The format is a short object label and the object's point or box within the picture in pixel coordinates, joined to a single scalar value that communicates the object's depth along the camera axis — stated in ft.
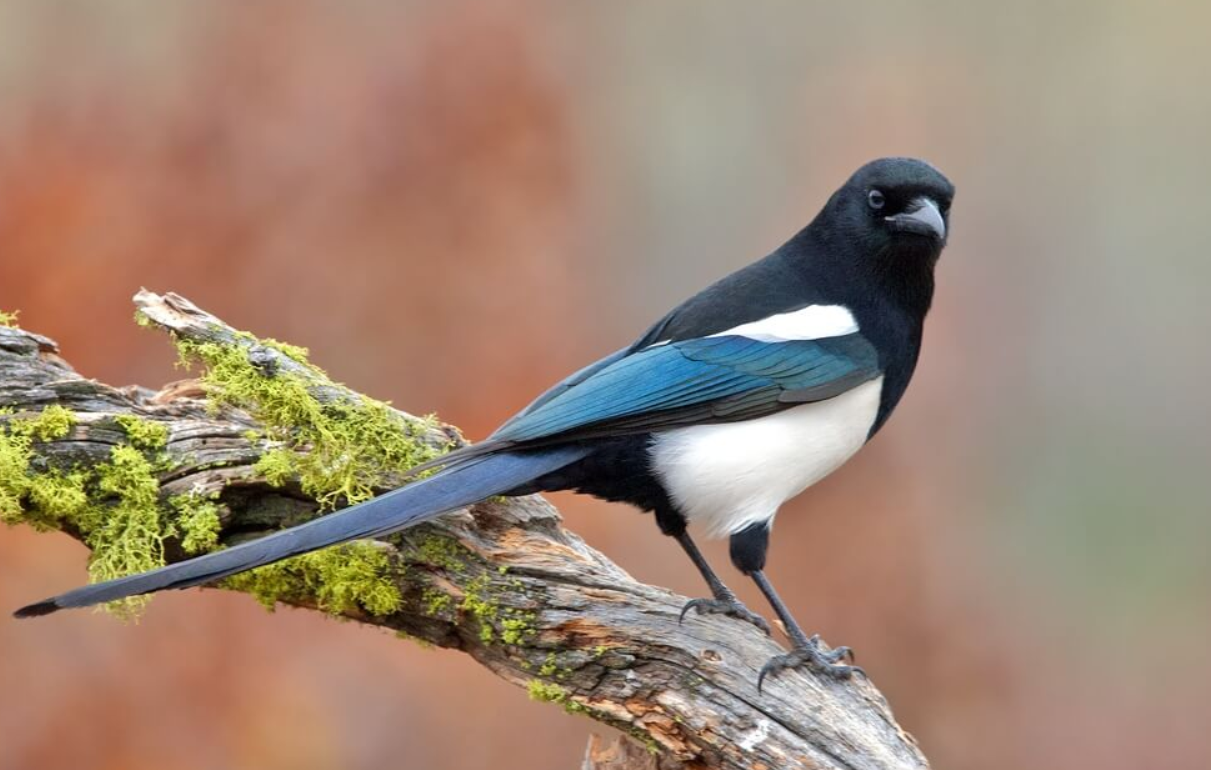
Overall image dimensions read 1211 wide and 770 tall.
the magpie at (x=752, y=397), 19.06
